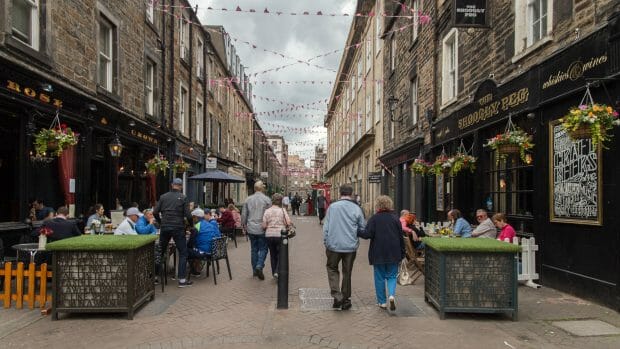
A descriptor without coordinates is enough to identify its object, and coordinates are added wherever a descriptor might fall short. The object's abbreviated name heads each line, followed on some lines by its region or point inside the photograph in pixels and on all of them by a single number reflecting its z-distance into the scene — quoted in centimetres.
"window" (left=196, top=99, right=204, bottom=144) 2384
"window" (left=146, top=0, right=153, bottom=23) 1633
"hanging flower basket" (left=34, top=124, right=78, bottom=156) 852
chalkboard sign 673
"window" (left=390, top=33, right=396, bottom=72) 2026
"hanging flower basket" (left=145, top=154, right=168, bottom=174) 1517
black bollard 654
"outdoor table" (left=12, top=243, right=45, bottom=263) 704
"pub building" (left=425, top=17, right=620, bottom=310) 634
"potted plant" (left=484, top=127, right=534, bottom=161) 795
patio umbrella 1697
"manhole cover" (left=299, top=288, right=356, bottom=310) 666
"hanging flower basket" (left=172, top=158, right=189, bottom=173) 1706
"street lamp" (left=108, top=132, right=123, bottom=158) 1291
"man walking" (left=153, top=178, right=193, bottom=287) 802
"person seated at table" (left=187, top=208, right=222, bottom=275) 860
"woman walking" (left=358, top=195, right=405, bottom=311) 634
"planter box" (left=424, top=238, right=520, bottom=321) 583
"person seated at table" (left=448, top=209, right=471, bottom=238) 925
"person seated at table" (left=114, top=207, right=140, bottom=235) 832
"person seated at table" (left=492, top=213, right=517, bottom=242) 833
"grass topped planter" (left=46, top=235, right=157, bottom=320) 581
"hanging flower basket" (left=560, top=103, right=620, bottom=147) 574
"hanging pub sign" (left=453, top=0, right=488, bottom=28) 1031
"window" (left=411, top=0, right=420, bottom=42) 1635
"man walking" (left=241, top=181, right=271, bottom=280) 900
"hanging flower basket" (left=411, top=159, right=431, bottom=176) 1323
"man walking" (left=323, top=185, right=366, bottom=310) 652
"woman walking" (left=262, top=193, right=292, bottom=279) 870
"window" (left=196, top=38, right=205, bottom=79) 2364
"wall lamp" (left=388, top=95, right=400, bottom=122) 1892
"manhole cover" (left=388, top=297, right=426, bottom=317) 626
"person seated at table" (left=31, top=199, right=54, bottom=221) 932
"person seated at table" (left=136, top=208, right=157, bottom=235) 879
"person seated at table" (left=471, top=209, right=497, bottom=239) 855
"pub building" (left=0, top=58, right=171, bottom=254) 873
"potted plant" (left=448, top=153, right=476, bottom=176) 1051
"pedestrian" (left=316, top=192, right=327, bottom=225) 2720
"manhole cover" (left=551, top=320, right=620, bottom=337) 539
